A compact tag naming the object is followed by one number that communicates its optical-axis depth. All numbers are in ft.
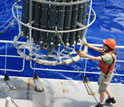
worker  31.72
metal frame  31.58
